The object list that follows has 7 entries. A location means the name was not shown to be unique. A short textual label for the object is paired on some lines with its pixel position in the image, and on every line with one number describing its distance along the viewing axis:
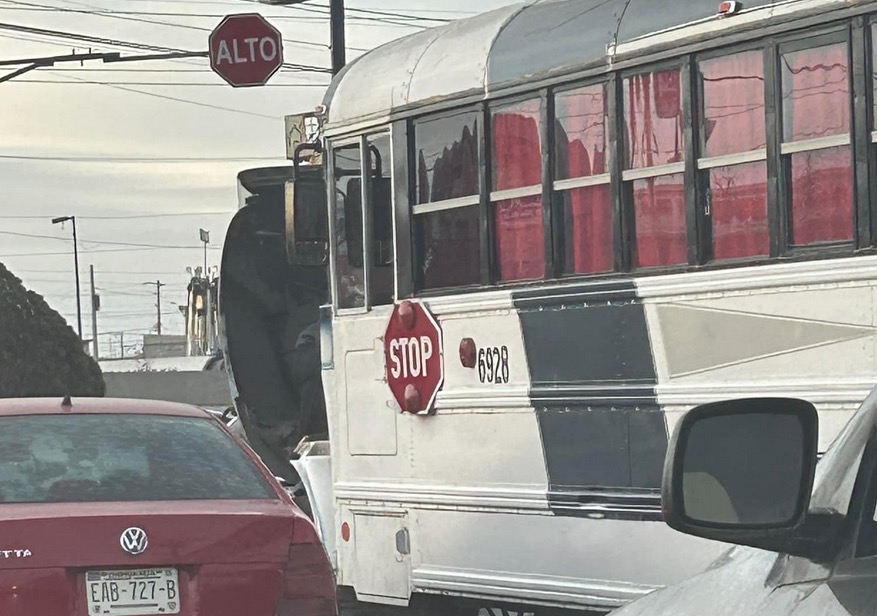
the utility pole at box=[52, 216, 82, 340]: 81.22
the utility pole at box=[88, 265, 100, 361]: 97.35
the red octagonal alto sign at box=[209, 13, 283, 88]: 23.48
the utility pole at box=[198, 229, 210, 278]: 85.80
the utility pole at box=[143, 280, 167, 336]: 134.79
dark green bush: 26.02
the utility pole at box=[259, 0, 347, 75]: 23.73
